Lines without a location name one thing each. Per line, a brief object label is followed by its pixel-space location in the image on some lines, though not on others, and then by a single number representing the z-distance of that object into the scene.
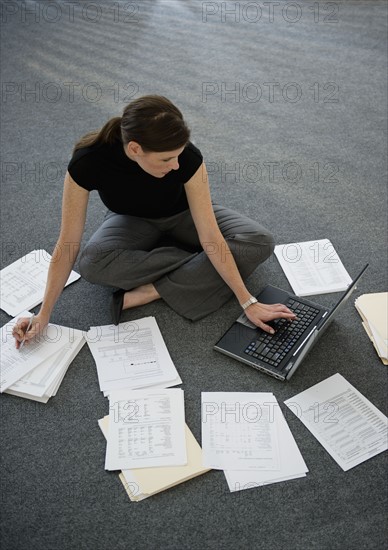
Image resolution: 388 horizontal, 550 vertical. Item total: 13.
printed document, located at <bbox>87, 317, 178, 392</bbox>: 1.92
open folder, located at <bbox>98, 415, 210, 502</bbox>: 1.64
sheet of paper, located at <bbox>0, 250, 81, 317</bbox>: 2.20
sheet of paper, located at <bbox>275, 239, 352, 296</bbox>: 2.22
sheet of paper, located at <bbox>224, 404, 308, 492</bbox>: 1.66
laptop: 1.90
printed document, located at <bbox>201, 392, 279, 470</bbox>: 1.71
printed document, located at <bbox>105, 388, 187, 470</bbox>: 1.71
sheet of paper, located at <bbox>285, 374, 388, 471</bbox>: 1.72
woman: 1.71
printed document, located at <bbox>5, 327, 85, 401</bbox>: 1.89
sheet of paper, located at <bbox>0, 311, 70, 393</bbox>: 1.92
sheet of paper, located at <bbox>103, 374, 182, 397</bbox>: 1.90
